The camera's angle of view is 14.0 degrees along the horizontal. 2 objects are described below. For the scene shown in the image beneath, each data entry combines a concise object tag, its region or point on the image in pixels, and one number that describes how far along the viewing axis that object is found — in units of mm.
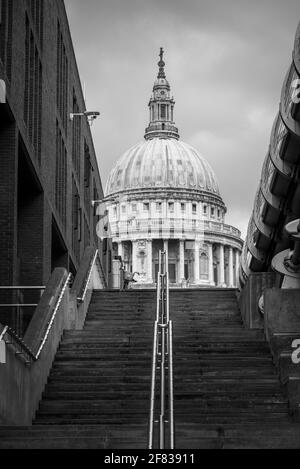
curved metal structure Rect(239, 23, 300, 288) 20141
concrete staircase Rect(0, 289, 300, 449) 13086
